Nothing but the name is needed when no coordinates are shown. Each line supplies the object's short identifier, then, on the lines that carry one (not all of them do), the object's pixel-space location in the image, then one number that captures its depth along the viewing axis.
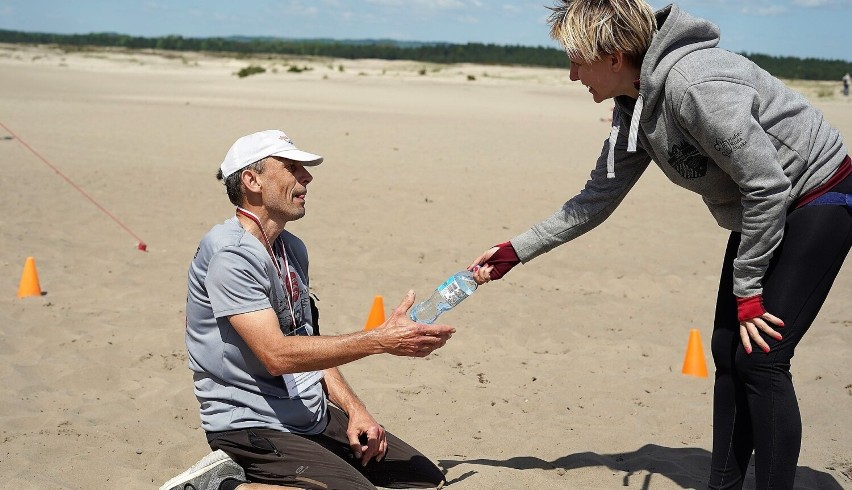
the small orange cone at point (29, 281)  7.47
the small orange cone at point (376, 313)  6.93
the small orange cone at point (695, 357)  6.22
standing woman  3.20
